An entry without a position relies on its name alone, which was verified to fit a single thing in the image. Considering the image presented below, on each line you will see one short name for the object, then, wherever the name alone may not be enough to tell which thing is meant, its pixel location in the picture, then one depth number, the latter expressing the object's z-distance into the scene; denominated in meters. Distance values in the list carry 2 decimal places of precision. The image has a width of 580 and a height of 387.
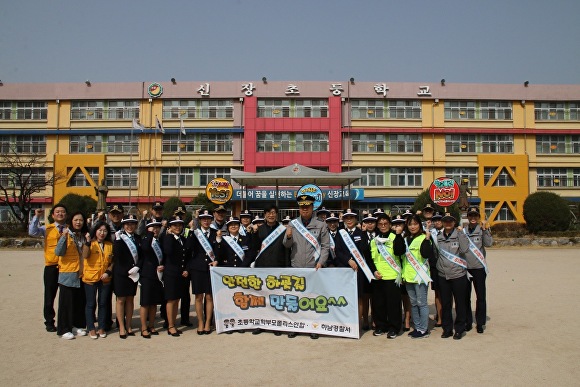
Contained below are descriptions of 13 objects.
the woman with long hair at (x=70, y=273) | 7.34
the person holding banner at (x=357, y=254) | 7.57
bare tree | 40.75
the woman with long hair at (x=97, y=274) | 7.35
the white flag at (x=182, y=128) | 41.34
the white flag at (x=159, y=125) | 40.85
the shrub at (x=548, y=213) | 31.08
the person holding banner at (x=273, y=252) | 7.76
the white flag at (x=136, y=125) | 39.45
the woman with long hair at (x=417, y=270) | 7.29
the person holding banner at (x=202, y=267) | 7.65
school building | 43.66
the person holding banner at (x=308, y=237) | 7.44
